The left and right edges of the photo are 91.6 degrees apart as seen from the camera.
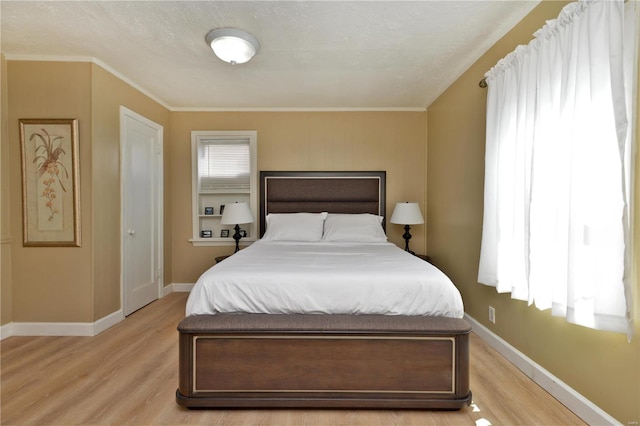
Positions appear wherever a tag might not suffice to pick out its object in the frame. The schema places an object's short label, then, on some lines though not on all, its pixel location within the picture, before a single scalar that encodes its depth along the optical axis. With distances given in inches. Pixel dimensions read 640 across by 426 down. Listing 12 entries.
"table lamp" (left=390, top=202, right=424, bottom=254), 153.6
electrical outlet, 103.0
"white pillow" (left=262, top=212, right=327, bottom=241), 146.4
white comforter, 76.5
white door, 132.7
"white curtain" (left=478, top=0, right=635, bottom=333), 56.9
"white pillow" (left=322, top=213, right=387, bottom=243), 145.4
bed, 71.4
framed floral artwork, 114.1
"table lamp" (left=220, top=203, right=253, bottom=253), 155.0
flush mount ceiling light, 94.0
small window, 171.6
